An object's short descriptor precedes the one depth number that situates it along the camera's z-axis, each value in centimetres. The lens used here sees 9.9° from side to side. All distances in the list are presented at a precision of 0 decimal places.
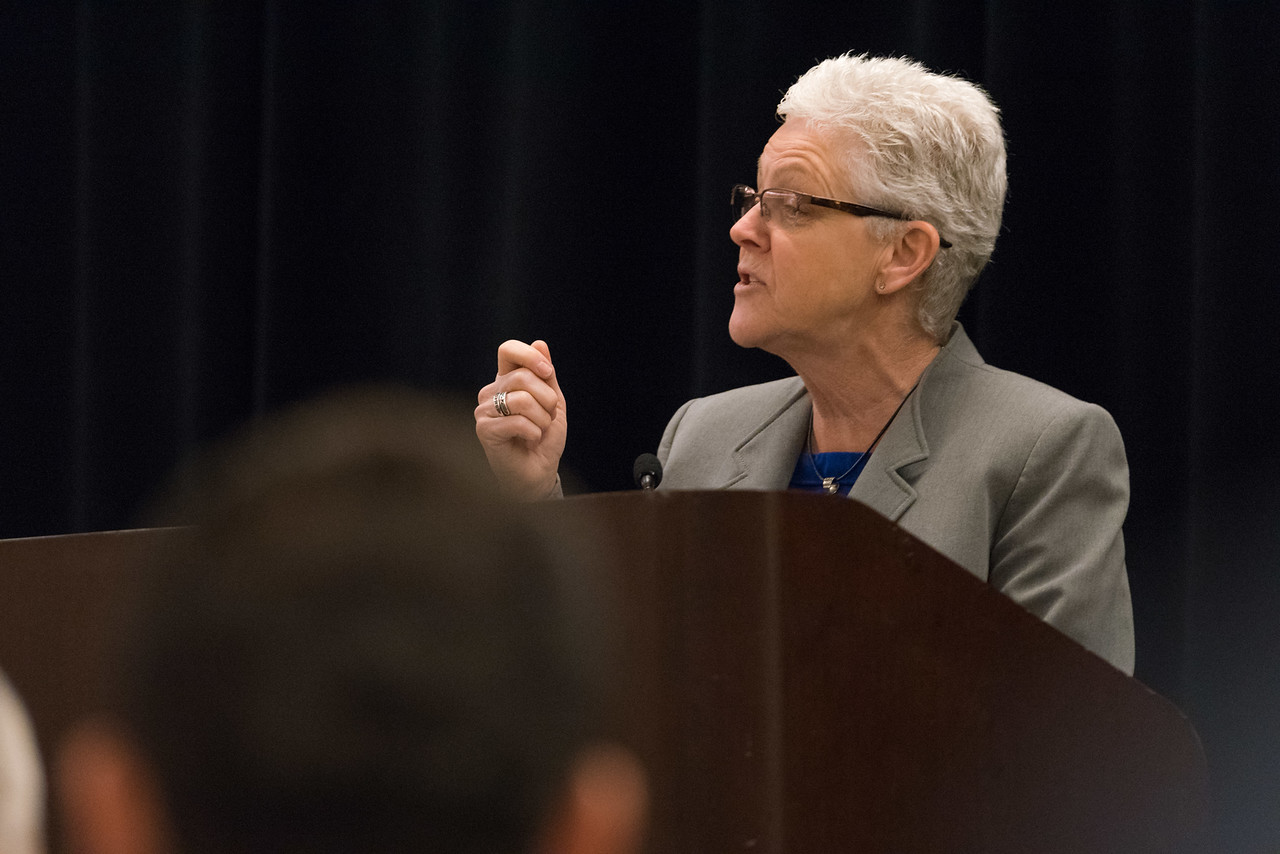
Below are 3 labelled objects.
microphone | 534
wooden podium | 436
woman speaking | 554
